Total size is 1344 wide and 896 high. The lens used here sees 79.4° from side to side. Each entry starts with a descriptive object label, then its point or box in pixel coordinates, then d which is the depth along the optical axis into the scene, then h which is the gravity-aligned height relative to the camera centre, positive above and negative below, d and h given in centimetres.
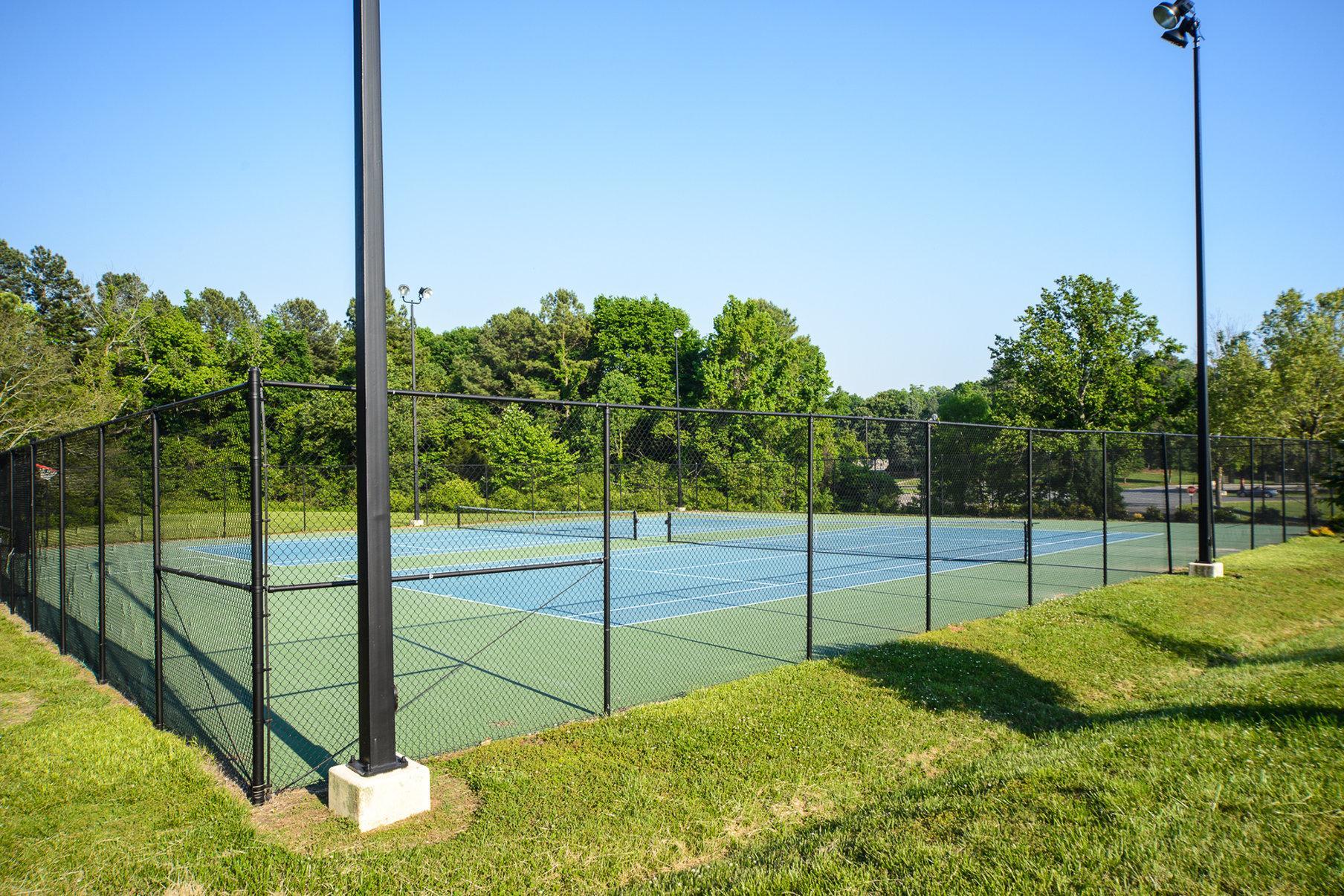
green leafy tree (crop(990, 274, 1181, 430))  4041 +392
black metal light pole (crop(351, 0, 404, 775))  479 +12
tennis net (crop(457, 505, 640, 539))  2416 -243
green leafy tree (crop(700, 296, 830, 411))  4872 +501
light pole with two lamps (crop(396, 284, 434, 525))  2012 +102
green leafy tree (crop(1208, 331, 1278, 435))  3123 +195
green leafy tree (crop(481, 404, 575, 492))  2470 -15
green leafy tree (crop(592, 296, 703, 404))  5875 +746
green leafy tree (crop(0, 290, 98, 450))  2752 +219
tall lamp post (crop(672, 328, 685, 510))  2318 +423
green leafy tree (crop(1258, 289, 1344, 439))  3053 +280
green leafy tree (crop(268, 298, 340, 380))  5912 +1081
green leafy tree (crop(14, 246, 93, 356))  4550 +945
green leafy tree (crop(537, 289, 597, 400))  5691 +756
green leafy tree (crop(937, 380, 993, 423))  6650 +324
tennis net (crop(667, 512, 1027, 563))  2212 -289
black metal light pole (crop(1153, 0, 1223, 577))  1372 +91
